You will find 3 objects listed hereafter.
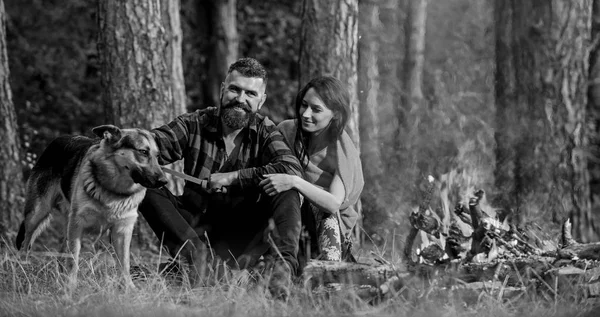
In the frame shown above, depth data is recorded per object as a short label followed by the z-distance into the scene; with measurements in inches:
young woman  271.7
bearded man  256.8
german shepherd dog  259.9
